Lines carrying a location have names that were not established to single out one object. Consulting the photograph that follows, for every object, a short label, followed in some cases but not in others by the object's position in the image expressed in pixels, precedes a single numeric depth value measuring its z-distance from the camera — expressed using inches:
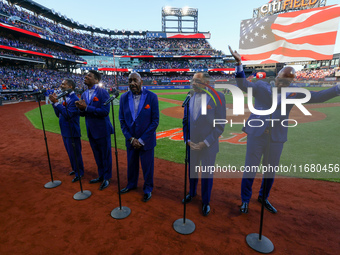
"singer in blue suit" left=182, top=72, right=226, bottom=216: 122.6
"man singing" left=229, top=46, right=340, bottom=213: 111.5
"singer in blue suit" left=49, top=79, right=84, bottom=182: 165.6
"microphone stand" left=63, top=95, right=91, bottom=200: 152.2
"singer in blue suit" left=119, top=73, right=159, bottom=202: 143.3
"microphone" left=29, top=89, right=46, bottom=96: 151.8
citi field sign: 996.3
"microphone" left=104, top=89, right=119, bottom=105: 111.5
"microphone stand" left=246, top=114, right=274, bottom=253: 102.0
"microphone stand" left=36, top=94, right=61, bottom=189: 170.5
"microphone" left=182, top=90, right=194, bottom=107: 109.8
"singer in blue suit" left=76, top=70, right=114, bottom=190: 158.1
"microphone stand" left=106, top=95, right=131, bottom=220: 128.0
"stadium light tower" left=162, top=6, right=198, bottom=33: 2682.3
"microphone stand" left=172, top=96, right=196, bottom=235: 114.3
